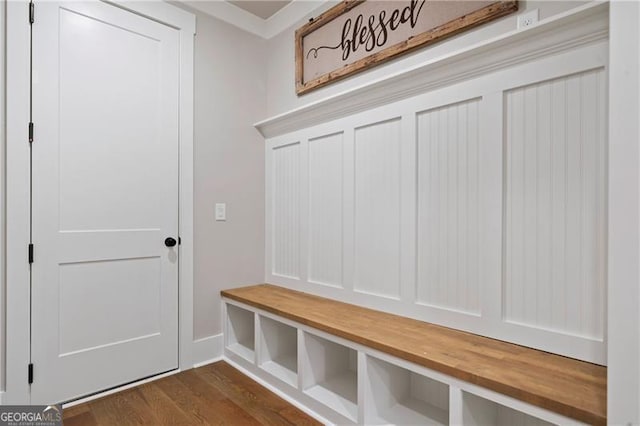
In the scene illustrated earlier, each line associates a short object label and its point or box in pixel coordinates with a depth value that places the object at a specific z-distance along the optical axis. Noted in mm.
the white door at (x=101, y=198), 1861
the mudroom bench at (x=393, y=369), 1140
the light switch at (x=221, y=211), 2545
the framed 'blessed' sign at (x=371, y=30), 1669
